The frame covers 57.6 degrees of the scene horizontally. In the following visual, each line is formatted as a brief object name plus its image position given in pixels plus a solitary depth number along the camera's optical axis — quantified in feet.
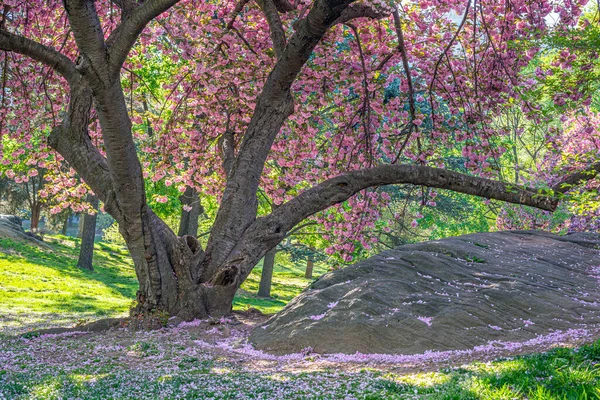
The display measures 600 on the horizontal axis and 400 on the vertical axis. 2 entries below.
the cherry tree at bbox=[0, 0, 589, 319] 30.73
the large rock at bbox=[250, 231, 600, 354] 27.99
